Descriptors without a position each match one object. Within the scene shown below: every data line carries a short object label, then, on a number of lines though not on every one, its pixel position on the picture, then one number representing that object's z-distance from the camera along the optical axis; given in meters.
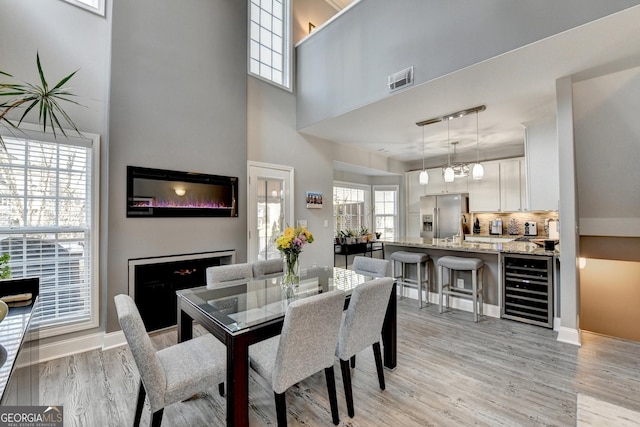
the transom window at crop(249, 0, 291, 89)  4.33
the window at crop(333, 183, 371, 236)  6.88
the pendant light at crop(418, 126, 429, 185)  4.27
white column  2.86
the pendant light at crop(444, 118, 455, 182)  4.07
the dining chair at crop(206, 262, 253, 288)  2.54
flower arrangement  2.27
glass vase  2.34
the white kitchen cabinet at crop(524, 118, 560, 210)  4.07
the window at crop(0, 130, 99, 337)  2.51
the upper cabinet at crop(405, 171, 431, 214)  7.00
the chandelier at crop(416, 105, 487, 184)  3.79
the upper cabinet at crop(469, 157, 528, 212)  5.50
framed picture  4.84
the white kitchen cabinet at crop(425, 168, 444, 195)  6.61
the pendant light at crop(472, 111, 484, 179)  3.91
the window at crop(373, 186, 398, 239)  7.40
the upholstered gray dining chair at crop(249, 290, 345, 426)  1.49
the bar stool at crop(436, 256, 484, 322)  3.50
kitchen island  3.49
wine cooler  3.24
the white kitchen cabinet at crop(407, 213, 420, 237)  7.04
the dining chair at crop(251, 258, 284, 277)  2.91
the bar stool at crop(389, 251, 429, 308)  4.01
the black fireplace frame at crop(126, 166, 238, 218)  3.00
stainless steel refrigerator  6.22
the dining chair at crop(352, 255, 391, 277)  2.85
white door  4.10
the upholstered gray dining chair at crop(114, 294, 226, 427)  1.37
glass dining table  1.49
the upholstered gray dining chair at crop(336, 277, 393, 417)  1.84
